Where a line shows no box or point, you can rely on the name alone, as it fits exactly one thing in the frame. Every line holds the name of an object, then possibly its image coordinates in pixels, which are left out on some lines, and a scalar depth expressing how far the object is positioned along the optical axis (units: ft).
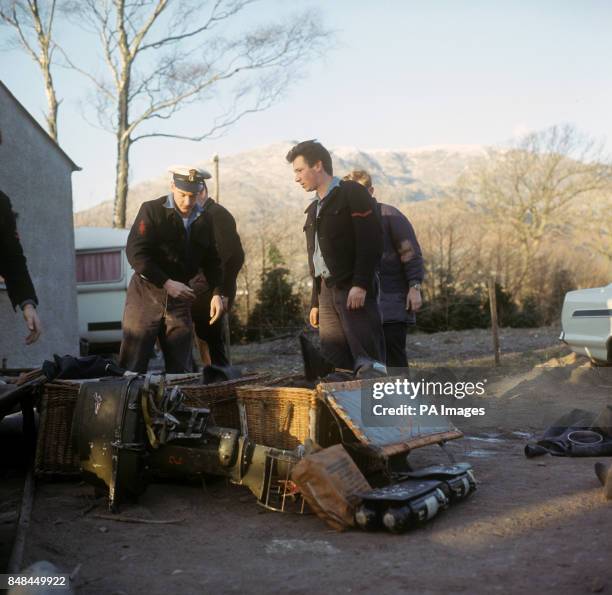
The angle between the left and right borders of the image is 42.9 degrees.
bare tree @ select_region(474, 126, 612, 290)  120.98
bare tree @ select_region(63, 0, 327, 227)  65.41
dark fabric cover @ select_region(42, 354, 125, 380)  14.70
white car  27.58
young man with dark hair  15.37
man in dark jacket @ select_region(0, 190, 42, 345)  14.15
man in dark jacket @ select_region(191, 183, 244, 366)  19.22
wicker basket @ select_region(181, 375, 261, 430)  14.34
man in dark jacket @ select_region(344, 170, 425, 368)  18.60
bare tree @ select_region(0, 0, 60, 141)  63.05
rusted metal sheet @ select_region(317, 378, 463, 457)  12.37
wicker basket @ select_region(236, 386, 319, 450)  13.41
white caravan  41.39
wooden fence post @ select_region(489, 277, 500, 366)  35.78
